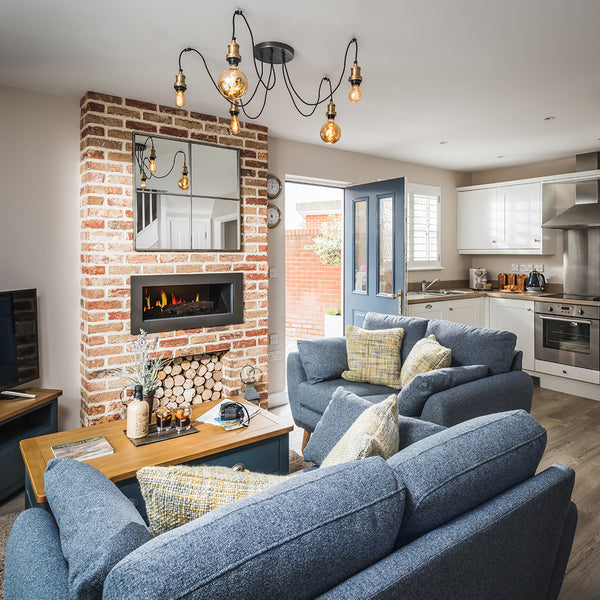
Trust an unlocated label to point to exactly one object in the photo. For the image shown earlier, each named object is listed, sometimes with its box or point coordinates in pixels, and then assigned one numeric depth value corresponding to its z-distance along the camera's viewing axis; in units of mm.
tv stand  2627
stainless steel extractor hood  4676
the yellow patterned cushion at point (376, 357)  3121
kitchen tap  5673
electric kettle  5383
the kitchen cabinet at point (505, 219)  5191
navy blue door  4402
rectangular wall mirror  3348
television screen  2812
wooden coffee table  1943
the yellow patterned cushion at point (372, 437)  1271
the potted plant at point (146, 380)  2334
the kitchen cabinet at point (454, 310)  4883
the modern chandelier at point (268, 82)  1803
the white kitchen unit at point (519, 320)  5000
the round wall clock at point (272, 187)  4230
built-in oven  4447
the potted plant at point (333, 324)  5941
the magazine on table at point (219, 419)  2414
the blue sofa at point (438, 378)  2502
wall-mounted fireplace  3352
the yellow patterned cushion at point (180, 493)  1035
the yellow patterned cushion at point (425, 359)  2792
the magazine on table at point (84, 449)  2050
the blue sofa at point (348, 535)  793
